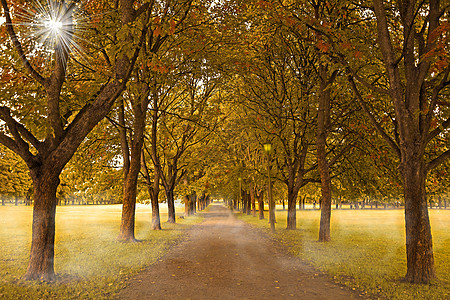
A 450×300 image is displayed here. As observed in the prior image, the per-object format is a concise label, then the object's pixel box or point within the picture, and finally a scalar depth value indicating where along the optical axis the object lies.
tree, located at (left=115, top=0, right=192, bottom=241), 15.08
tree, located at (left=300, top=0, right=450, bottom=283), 7.52
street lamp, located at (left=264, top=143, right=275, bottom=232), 19.91
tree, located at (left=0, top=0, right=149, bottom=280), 7.68
